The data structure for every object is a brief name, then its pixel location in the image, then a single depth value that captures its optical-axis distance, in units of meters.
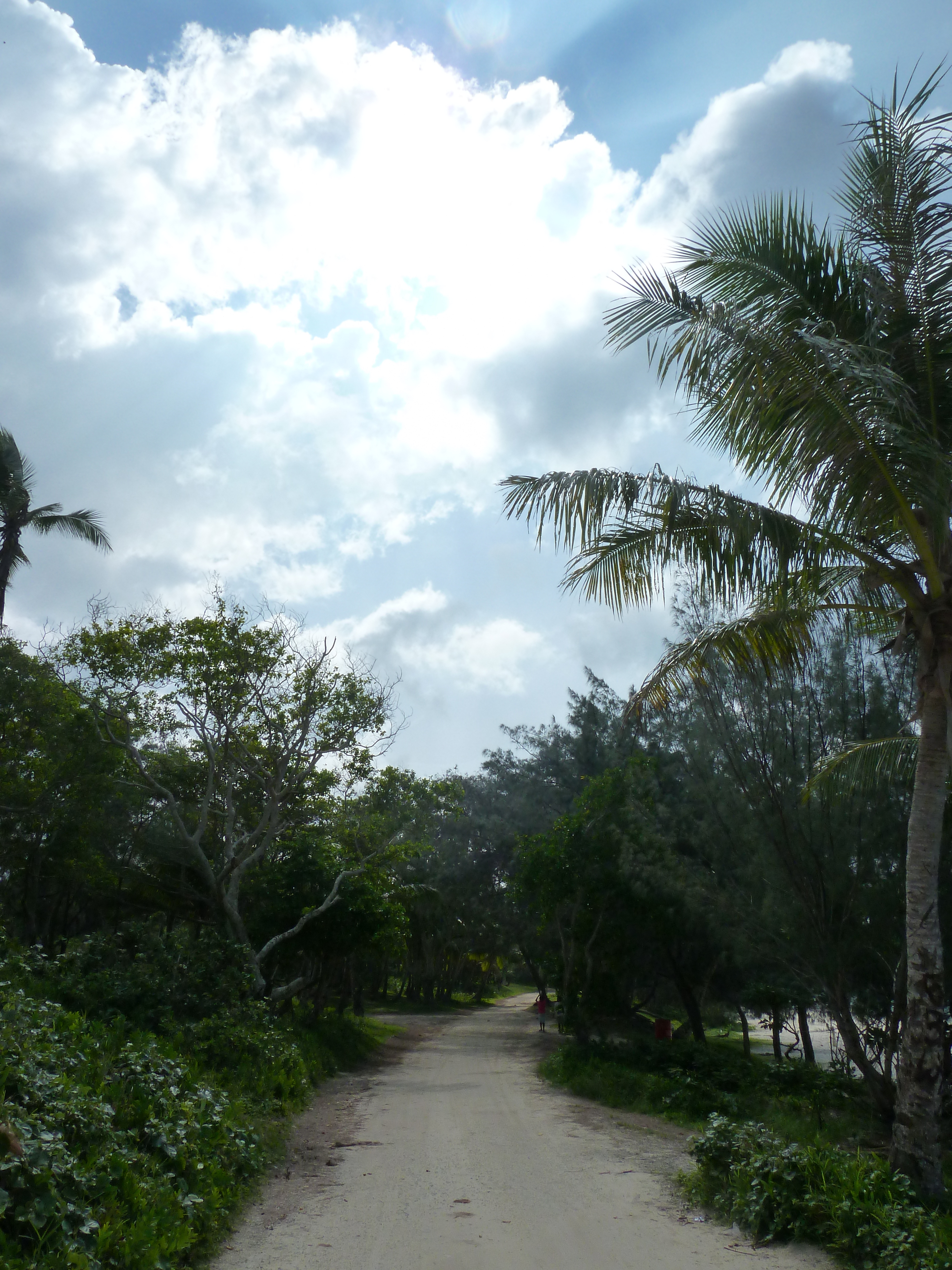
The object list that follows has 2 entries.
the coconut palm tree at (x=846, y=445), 7.24
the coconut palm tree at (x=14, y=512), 24.47
